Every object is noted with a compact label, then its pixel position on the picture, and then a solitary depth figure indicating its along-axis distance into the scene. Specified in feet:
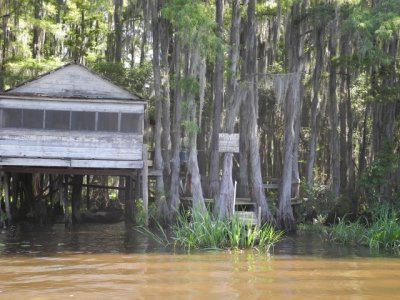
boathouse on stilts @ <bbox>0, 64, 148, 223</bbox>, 71.82
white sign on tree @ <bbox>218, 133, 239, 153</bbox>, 67.26
